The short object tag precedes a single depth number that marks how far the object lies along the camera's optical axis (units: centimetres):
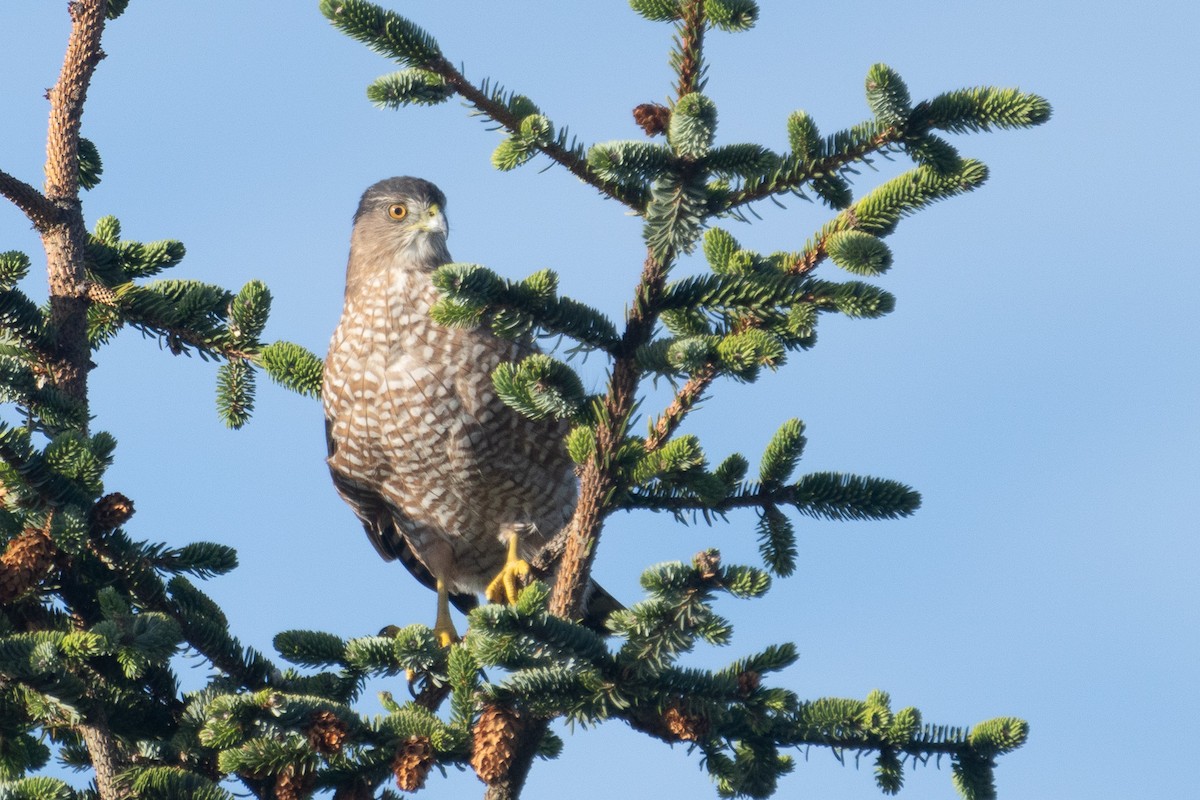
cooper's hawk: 1184
